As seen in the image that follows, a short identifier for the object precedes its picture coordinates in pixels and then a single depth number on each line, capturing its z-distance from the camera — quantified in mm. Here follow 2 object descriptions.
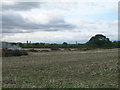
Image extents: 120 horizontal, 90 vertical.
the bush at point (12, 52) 28143
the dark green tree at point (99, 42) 55333
